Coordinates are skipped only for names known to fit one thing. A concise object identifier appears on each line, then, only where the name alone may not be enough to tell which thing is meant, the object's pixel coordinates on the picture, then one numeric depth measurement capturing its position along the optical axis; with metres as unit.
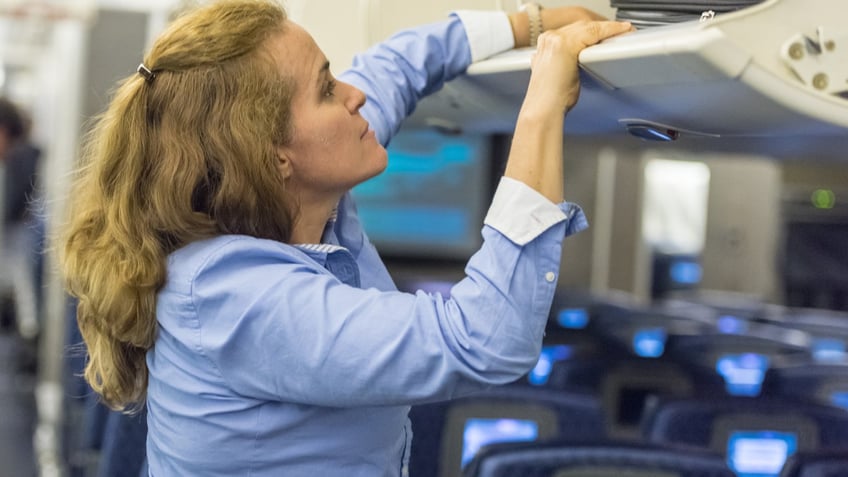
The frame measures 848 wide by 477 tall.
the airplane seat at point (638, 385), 4.23
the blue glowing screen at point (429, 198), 7.79
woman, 1.37
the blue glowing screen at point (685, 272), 9.62
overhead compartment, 1.31
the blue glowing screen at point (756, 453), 3.08
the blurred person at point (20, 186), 7.16
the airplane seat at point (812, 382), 3.98
